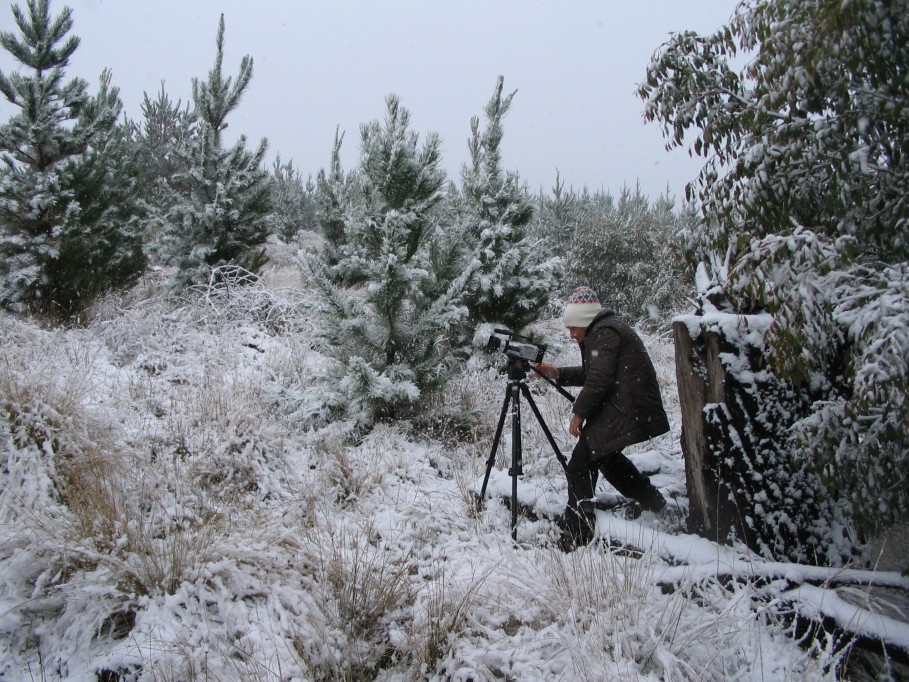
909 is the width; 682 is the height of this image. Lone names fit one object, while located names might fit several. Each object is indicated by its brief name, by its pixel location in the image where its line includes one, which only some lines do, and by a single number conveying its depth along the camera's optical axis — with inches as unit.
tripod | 132.0
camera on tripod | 136.0
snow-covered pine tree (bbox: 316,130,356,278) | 484.4
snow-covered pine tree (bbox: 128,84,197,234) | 677.9
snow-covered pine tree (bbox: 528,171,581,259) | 665.0
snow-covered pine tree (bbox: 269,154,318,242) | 944.9
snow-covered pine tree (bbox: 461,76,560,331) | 329.1
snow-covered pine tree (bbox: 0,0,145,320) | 275.6
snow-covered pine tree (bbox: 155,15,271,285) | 337.1
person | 130.4
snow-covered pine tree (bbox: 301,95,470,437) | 200.2
